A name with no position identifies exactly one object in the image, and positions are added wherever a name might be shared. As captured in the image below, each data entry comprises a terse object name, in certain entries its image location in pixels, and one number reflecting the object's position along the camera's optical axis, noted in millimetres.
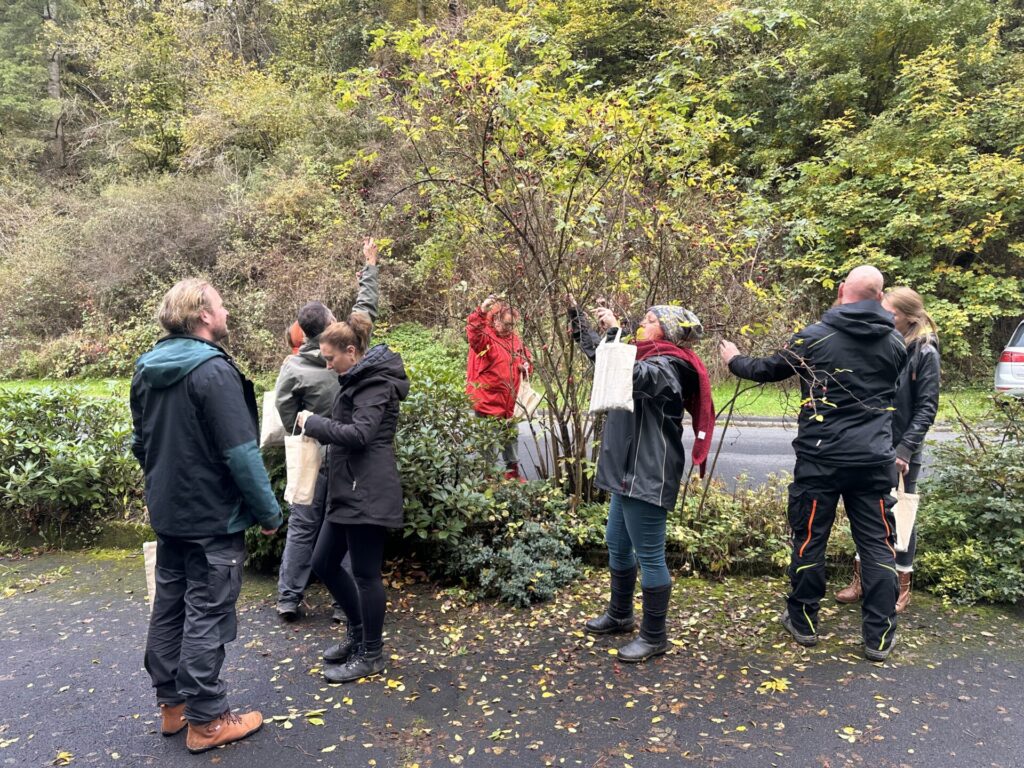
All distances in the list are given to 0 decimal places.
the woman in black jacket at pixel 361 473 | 3070
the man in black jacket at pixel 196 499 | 2701
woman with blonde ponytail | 3785
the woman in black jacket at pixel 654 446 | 3230
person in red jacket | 4641
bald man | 3354
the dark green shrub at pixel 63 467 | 4992
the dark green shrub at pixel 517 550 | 4066
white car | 9031
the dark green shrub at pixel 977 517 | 3990
